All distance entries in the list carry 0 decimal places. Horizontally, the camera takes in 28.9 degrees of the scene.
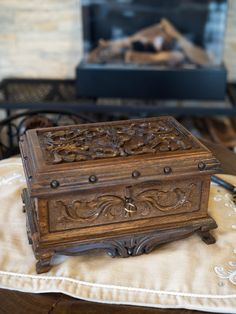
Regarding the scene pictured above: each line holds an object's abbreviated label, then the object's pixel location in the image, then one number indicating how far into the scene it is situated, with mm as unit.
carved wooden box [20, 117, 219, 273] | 823
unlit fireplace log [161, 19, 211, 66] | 2301
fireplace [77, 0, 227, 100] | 2229
